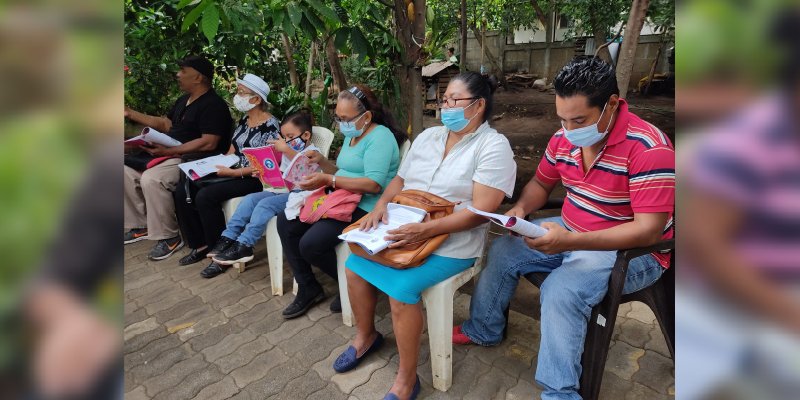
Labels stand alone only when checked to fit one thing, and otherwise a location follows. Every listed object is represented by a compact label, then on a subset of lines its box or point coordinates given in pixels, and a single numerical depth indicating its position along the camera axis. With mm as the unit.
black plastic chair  1812
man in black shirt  3764
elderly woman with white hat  3461
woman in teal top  2684
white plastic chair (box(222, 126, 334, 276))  3129
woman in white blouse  2084
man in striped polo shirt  1787
